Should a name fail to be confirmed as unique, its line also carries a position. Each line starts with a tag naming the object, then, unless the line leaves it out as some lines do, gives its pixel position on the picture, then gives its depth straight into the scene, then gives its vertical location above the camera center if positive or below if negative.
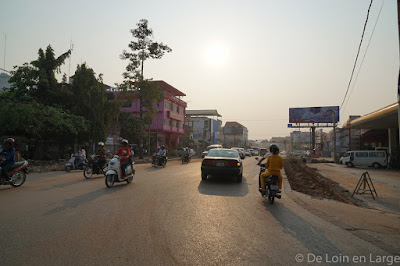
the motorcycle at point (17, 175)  9.79 -1.15
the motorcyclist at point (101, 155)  13.49 -0.53
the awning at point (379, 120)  22.11 +2.64
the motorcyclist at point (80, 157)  17.32 -0.82
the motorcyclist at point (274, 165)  8.08 -0.52
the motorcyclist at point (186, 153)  27.52 -0.81
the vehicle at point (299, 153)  66.95 -1.47
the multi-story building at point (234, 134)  122.06 +5.14
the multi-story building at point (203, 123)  81.31 +6.54
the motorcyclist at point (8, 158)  9.63 -0.53
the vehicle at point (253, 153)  68.31 -1.63
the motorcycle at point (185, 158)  27.41 -1.25
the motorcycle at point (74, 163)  17.34 -1.20
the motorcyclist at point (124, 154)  11.09 -0.38
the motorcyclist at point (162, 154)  21.30 -0.69
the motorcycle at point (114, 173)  10.28 -1.05
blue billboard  60.09 +6.97
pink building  48.31 +4.55
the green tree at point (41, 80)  26.00 +5.79
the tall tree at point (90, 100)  26.36 +4.11
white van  30.42 -1.19
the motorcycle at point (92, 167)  13.35 -1.09
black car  12.16 -0.86
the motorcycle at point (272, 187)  7.92 -1.13
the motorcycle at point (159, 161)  21.22 -1.20
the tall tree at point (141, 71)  30.58 +7.90
